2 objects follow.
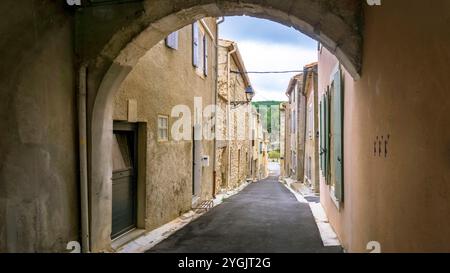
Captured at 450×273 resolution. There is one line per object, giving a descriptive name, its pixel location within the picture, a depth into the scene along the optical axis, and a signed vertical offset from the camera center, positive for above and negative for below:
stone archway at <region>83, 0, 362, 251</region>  4.26 +1.12
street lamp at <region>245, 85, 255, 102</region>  16.32 +1.89
